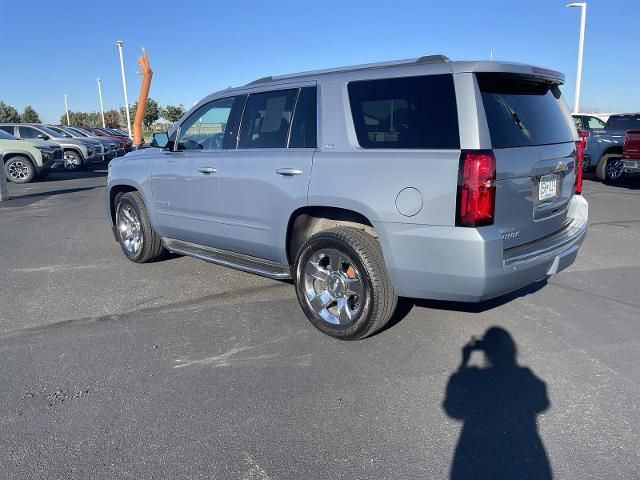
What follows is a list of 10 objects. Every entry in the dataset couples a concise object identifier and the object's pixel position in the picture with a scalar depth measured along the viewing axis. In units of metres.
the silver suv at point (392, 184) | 3.26
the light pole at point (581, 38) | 22.16
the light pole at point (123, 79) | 42.59
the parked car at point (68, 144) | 17.52
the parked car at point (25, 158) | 15.07
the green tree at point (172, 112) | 52.06
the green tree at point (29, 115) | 70.06
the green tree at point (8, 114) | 65.19
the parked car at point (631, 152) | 11.71
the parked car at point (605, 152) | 13.43
